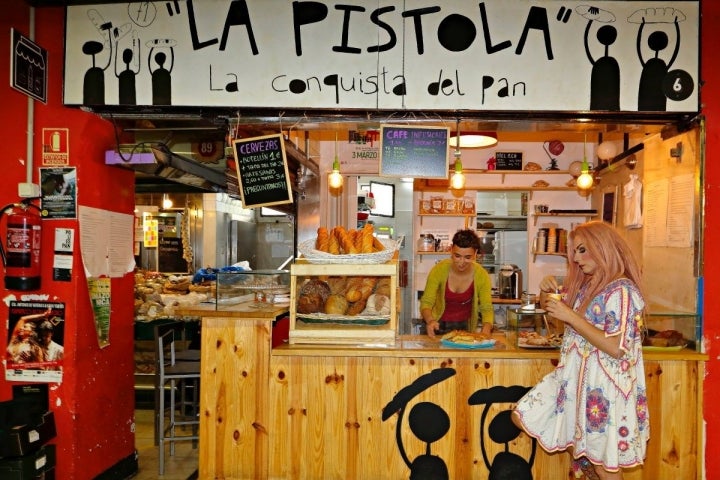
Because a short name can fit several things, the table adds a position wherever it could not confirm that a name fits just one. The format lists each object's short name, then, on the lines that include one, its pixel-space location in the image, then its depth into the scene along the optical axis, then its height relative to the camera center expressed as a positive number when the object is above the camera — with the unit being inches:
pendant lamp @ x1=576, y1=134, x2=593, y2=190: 228.1 +27.6
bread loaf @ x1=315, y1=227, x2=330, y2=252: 145.5 -0.3
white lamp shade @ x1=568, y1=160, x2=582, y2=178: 279.1 +39.4
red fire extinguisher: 139.1 -3.9
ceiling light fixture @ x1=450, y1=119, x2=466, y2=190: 160.9 +25.7
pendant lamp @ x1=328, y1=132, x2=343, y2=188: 230.4 +26.5
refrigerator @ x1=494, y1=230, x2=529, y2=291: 326.3 -3.5
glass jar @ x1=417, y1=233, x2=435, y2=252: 314.5 -1.7
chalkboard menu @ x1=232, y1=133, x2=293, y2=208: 151.3 +20.0
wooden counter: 138.3 -43.1
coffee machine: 304.2 -23.3
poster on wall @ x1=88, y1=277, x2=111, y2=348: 152.1 -19.7
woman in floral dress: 110.0 -25.9
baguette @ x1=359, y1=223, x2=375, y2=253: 143.8 +0.4
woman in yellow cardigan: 186.1 -18.8
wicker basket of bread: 140.9 -2.0
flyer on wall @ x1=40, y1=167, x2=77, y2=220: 146.6 +12.8
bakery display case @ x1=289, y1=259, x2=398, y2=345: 140.9 -18.2
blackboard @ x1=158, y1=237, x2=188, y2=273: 333.4 -11.7
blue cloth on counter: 284.5 -20.3
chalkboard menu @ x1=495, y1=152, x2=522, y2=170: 301.9 +46.0
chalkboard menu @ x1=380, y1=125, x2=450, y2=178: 150.6 +25.6
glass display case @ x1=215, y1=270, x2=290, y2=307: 148.0 -13.6
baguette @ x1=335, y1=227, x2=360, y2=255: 144.3 -0.5
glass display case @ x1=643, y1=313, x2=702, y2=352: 141.8 -23.8
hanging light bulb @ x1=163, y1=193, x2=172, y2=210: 324.8 +21.9
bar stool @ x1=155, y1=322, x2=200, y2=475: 176.1 -47.2
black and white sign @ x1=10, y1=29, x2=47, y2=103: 134.5 +44.3
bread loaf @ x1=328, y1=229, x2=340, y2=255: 144.7 -1.7
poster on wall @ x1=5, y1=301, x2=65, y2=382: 145.4 -28.9
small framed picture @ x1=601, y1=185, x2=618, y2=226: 258.4 +19.9
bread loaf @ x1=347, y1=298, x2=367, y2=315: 147.0 -18.7
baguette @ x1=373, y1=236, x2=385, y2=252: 145.1 -1.5
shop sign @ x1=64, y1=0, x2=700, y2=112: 141.3 +49.9
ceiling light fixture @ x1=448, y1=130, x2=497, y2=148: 235.5 +45.6
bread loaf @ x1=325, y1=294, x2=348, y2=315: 145.6 -17.8
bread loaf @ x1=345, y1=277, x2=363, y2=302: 147.6 -13.7
